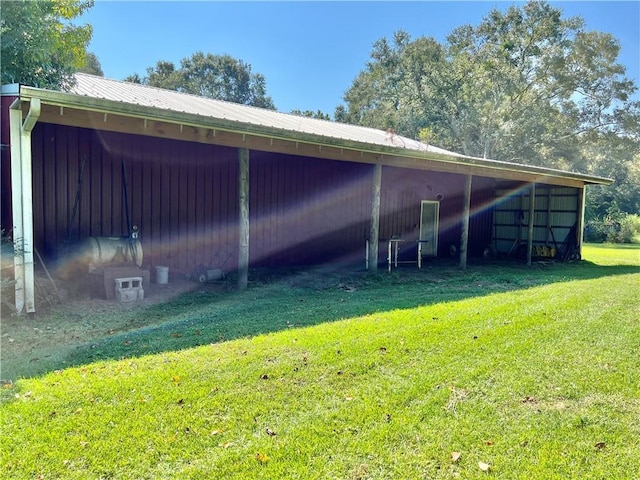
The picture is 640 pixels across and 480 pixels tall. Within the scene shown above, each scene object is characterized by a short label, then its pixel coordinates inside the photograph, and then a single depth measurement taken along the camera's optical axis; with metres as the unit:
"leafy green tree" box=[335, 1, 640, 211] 24.88
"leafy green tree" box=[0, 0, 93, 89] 5.67
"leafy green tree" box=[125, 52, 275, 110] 31.56
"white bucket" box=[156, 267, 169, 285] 7.07
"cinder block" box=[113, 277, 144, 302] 5.79
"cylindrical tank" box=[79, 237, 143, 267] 6.14
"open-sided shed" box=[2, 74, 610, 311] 5.12
